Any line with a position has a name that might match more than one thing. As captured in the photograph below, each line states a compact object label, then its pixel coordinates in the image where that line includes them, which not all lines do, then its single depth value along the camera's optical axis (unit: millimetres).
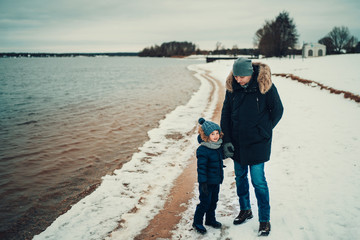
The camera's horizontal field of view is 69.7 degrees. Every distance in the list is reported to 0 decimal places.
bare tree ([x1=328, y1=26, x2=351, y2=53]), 79125
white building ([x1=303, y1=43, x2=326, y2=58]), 50531
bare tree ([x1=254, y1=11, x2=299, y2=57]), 61000
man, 3094
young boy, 3225
